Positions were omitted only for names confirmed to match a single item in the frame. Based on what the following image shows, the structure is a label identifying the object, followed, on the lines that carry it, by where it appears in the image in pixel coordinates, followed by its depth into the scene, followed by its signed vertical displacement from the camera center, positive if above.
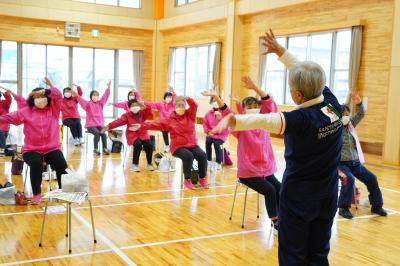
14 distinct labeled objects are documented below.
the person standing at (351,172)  5.37 -0.95
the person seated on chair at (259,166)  4.53 -0.79
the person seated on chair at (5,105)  8.75 -0.49
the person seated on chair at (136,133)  8.09 -0.87
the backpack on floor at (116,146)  10.19 -1.41
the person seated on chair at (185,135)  6.62 -0.72
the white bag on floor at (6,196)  5.50 -1.42
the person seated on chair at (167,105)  9.70 -0.42
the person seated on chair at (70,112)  10.76 -0.72
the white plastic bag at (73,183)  4.16 -0.92
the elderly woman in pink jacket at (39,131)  5.39 -0.61
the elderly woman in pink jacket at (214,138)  8.34 -0.93
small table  3.87 -1.00
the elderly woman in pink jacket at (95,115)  10.14 -0.73
